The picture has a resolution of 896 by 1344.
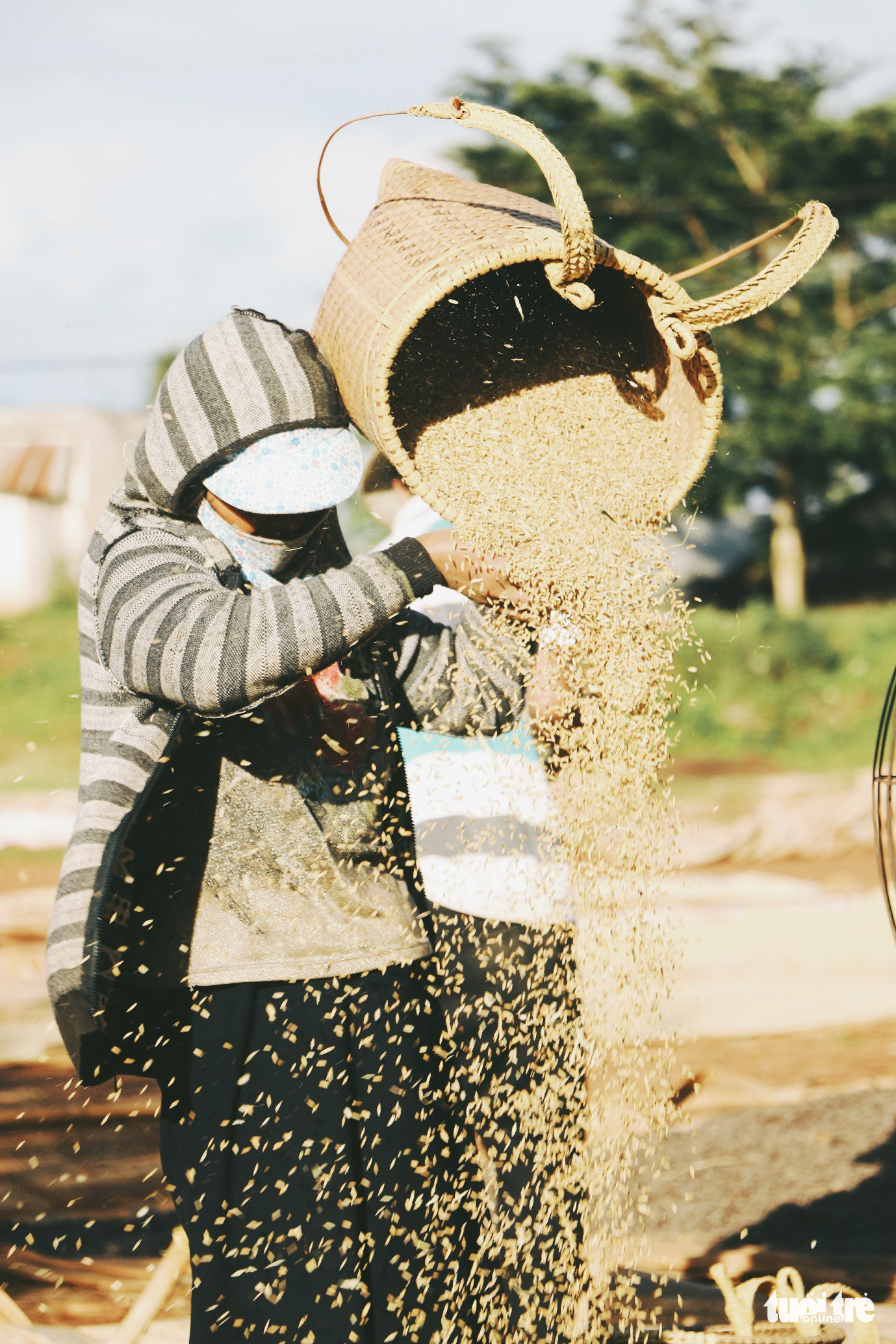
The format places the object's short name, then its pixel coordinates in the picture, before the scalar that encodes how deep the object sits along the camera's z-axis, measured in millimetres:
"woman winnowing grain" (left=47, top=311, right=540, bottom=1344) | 4267
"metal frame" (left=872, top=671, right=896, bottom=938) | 4457
